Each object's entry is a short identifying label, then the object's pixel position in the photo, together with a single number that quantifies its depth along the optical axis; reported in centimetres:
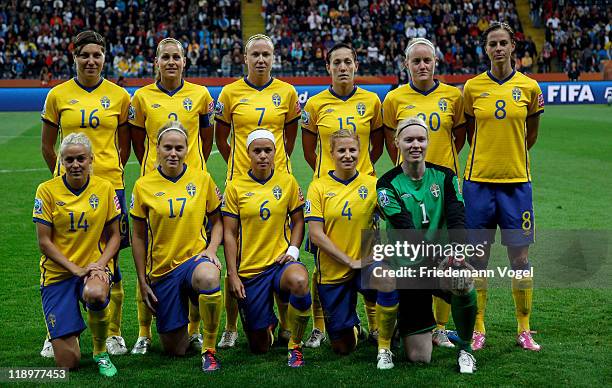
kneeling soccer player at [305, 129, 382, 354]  524
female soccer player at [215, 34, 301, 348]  583
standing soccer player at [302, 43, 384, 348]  571
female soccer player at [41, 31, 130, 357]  555
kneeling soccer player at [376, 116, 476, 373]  497
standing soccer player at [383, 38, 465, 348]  554
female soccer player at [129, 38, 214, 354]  562
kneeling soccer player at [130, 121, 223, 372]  513
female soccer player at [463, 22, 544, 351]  546
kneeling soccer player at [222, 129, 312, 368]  523
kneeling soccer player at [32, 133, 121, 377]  495
